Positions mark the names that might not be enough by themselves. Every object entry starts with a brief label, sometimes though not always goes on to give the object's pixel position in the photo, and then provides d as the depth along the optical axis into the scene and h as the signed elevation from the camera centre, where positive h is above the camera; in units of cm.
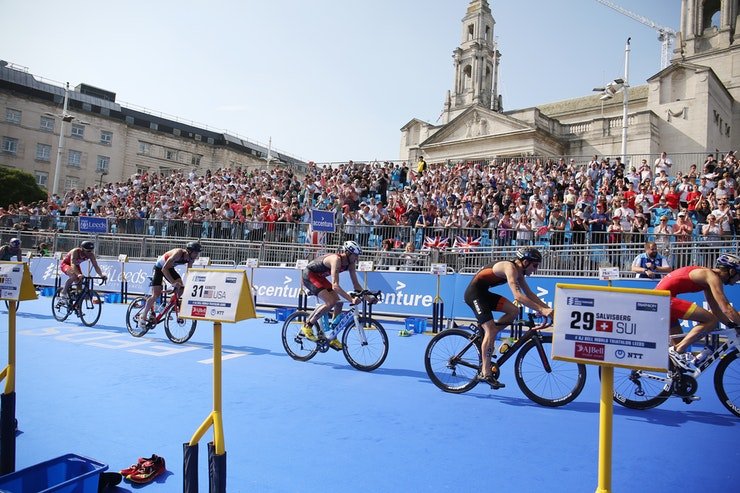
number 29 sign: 269 -20
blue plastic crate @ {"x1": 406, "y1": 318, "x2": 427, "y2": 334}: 1180 -112
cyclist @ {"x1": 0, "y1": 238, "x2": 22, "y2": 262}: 1214 +8
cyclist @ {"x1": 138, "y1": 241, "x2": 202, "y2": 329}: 943 +2
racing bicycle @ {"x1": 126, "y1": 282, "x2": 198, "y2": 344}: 955 -114
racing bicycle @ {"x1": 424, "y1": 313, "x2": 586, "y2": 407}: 607 -108
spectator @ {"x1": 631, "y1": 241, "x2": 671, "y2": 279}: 1001 +66
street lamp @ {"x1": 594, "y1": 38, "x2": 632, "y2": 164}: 2266 +968
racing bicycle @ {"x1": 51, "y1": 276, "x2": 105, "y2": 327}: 1131 -107
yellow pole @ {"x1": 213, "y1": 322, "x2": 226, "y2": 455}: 299 -86
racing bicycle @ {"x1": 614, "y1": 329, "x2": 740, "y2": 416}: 566 -102
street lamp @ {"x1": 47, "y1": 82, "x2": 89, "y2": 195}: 3876 +985
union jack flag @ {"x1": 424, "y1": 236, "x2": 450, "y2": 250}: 1466 +119
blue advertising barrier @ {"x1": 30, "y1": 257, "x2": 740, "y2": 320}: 1129 -25
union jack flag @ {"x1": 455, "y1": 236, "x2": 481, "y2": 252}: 1424 +122
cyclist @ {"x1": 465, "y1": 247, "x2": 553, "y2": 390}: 602 -15
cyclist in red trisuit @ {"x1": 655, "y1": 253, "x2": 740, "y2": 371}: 567 +1
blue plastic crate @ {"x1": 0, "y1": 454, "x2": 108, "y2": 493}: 301 -144
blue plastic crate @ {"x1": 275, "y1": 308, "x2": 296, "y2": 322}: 1316 -118
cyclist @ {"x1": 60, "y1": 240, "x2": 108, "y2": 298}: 1139 -18
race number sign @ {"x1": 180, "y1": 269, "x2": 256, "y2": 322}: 360 -23
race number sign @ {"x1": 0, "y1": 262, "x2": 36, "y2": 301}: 461 -28
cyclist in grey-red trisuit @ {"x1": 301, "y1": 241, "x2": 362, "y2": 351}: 766 -12
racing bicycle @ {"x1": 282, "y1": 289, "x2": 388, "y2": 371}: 762 -101
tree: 4919 +692
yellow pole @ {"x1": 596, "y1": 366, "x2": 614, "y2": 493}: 254 -75
